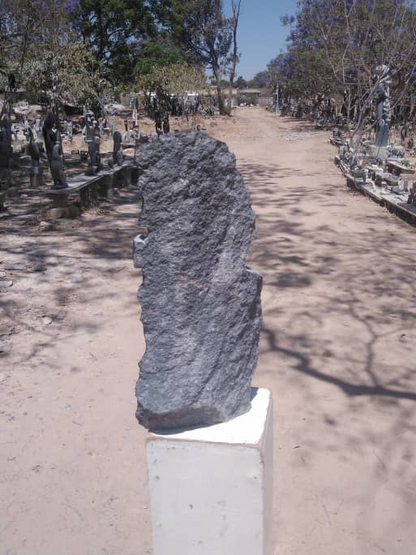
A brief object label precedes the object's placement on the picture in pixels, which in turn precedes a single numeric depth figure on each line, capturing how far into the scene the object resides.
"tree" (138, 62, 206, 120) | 24.56
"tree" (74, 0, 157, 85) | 23.90
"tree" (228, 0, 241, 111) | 36.44
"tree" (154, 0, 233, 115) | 35.31
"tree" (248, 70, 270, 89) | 108.20
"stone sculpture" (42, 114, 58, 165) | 10.50
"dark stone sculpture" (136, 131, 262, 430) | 1.87
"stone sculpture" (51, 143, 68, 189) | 8.88
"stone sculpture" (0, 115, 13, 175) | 12.02
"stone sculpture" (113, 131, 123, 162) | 12.38
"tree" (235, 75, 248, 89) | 94.80
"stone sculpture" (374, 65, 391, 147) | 14.82
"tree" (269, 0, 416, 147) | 15.52
